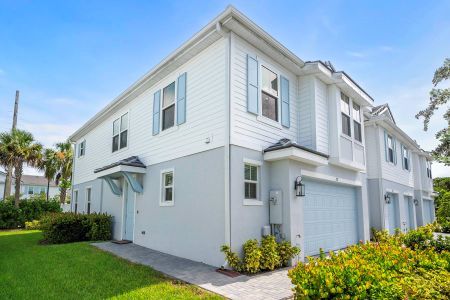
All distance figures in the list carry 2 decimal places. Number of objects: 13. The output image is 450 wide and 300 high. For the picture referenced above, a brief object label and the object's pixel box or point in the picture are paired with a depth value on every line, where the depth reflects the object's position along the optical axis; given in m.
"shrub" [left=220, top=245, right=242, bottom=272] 6.96
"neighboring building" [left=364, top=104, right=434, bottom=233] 13.98
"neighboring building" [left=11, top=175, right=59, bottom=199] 46.81
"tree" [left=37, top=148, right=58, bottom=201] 26.66
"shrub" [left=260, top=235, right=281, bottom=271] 7.15
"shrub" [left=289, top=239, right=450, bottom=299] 3.12
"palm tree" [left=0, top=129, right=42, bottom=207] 20.48
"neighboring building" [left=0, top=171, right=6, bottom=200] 38.33
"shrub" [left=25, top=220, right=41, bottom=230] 18.69
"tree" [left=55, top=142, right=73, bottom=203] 28.25
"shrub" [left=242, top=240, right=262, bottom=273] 6.88
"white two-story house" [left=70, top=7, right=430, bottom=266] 7.74
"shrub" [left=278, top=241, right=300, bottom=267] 7.56
